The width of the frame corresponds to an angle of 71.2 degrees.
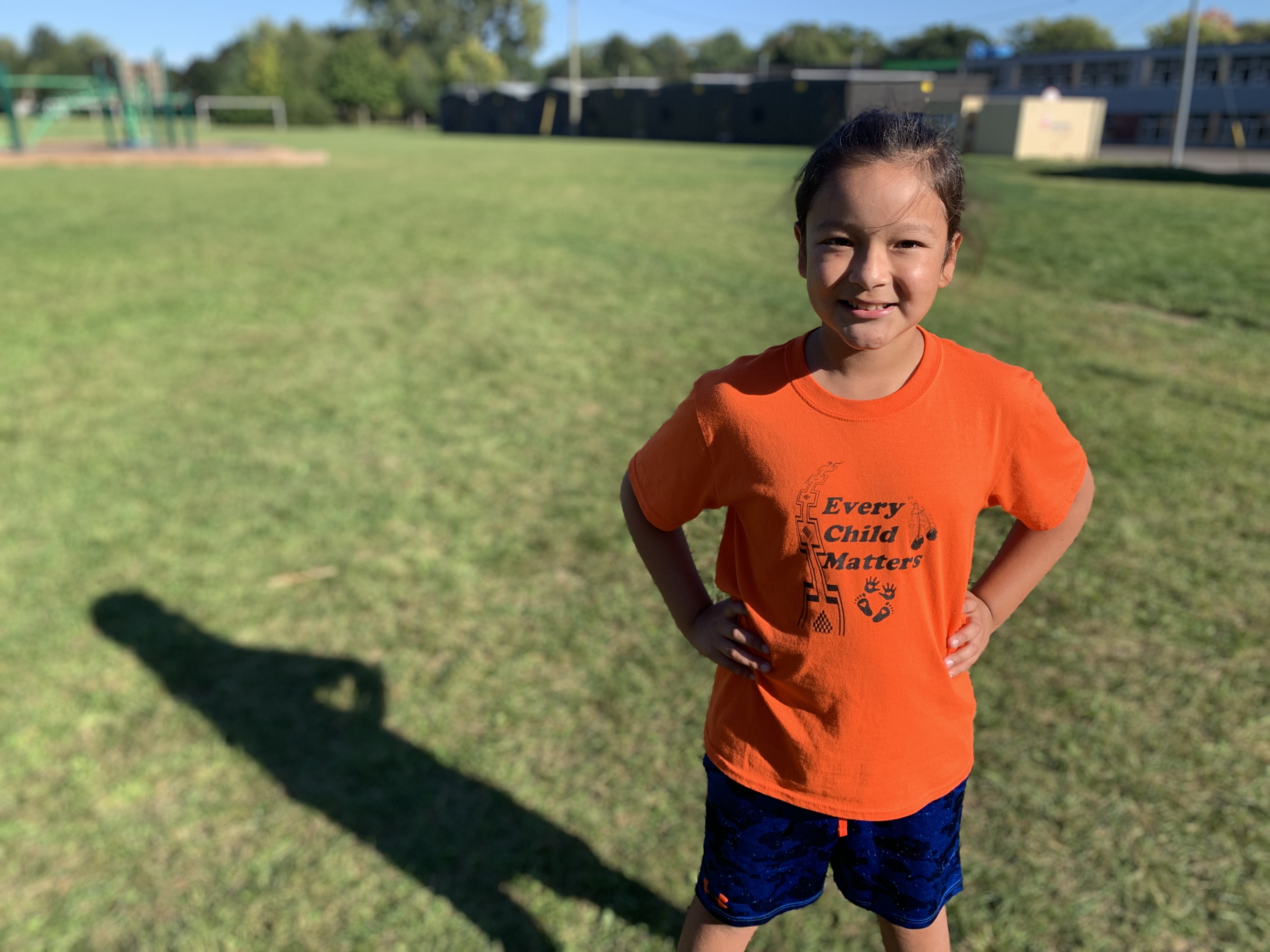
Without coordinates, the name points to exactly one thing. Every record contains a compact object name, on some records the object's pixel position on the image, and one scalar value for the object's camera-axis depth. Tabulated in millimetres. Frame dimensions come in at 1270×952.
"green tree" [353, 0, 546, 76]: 100438
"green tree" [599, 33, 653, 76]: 111000
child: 1175
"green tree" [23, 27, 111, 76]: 84825
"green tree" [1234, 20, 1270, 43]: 61969
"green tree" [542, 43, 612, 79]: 107562
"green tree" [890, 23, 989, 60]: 83125
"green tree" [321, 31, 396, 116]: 70875
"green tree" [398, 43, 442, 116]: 73812
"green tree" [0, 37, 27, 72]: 91562
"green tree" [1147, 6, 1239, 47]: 70250
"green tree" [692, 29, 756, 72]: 113938
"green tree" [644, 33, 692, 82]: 112625
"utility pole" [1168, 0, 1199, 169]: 22281
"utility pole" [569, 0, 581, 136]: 47562
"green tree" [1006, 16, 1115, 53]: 81625
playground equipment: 26375
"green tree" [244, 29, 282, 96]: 64500
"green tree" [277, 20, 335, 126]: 63250
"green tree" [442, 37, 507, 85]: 84875
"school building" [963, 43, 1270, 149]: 42719
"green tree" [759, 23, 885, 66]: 81625
